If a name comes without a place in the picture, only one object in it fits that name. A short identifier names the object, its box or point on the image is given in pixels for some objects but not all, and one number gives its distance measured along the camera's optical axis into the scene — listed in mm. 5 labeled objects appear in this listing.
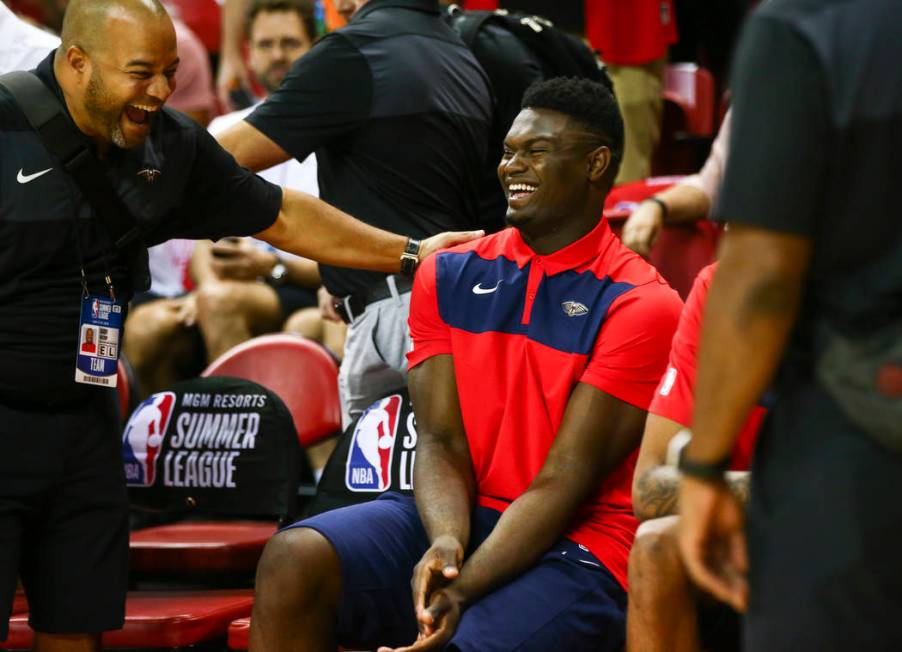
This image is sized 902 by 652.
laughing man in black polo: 6012
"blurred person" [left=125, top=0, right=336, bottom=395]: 10219
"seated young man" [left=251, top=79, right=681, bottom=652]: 5820
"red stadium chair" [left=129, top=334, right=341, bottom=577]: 7789
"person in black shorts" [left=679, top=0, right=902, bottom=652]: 3061
